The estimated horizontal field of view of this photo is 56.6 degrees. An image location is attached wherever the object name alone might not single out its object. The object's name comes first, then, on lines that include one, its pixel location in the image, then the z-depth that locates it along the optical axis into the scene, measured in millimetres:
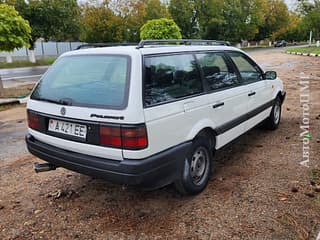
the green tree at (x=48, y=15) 21891
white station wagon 2521
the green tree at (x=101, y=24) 27219
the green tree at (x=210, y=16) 40916
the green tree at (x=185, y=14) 38812
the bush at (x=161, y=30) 12266
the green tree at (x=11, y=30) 8062
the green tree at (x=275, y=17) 54094
